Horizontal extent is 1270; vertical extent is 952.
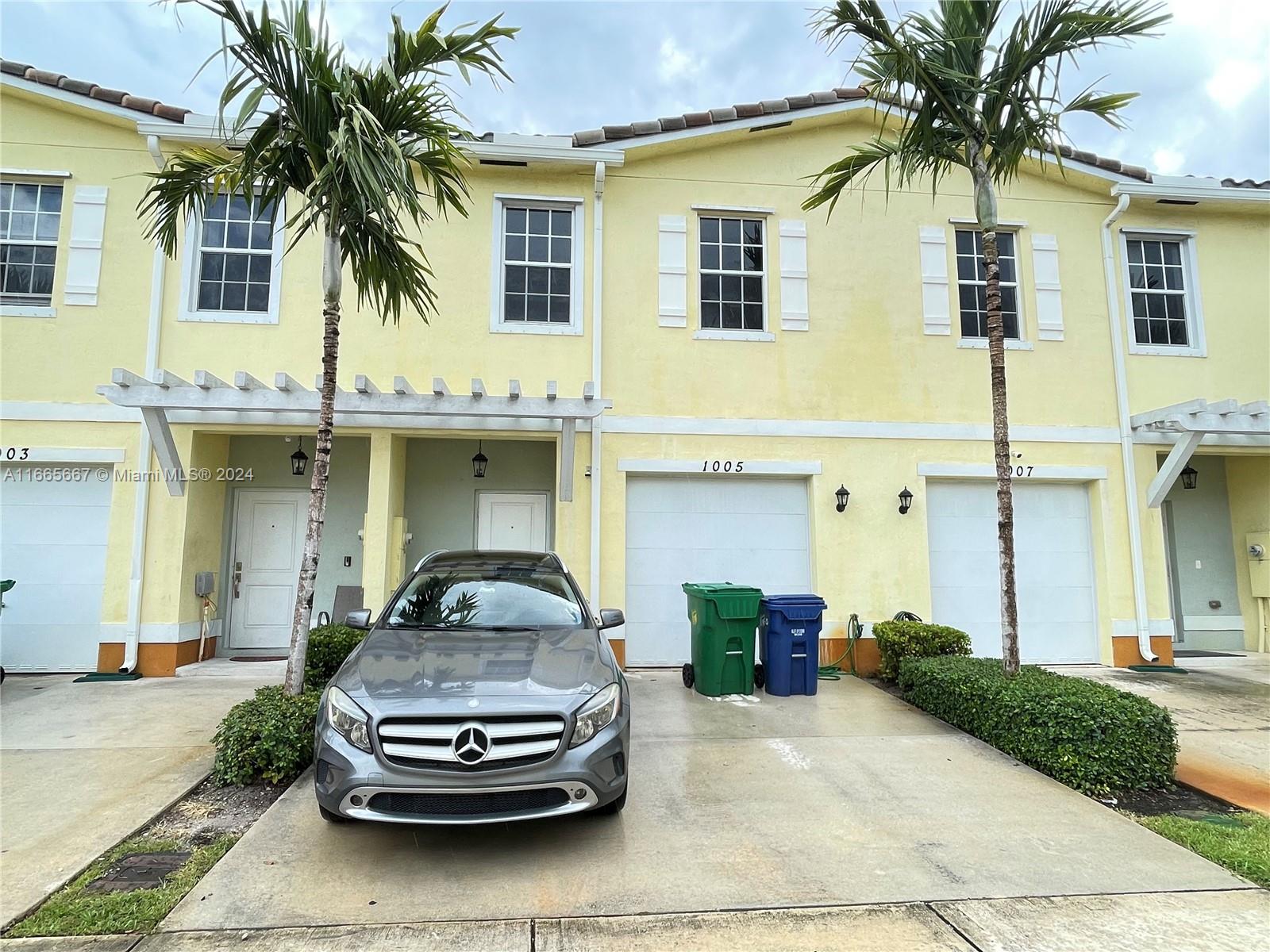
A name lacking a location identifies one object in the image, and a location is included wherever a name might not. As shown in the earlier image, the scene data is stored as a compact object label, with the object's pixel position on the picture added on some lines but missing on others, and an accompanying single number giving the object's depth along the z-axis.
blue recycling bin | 6.82
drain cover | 3.27
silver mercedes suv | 3.26
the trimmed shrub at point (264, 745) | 4.43
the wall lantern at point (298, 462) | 8.61
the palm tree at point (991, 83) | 5.45
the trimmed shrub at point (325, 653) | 6.23
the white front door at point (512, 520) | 9.25
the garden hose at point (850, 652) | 7.85
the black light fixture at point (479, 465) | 8.84
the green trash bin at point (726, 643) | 6.73
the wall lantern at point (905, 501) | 8.30
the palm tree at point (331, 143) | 4.68
